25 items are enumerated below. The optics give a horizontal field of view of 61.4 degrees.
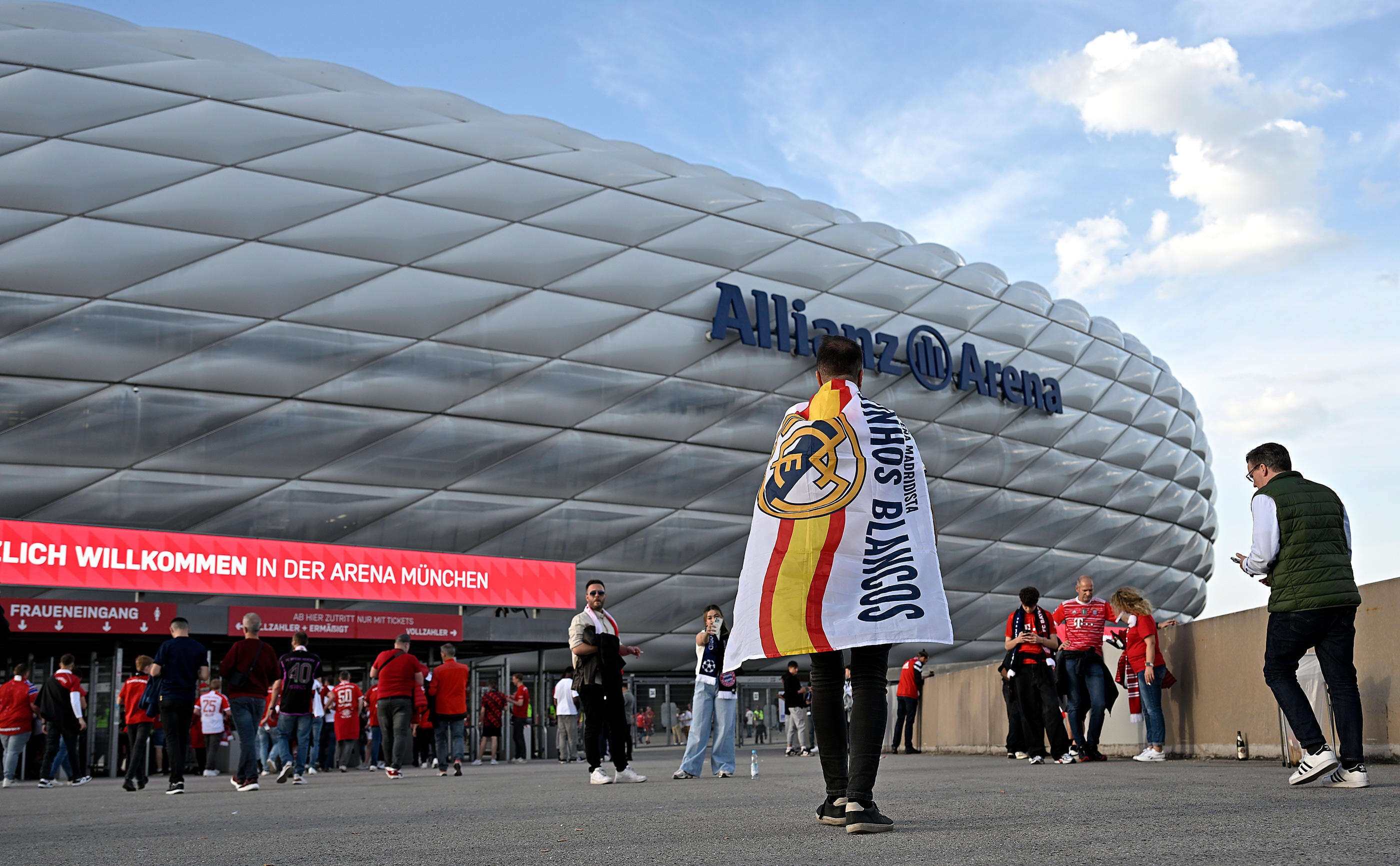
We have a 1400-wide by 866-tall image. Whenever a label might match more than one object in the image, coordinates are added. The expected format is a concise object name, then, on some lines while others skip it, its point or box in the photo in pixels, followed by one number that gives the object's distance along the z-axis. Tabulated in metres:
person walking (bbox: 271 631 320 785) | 9.64
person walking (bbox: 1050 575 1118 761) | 8.10
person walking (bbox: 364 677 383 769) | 14.90
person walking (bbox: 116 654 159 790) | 9.84
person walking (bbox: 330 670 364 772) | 14.30
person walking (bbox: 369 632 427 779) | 10.25
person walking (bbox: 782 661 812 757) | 13.90
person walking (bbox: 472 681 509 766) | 15.89
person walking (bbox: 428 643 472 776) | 11.09
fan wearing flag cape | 3.15
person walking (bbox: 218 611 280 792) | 8.20
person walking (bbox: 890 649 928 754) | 13.31
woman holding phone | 8.42
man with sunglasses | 7.62
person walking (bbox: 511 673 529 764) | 16.83
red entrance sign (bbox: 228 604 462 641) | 14.48
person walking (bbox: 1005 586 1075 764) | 7.79
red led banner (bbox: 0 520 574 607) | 15.26
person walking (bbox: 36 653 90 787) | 11.01
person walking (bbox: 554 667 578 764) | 14.85
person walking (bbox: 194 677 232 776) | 13.75
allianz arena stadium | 15.94
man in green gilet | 4.35
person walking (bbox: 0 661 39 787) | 10.66
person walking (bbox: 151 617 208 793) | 8.55
